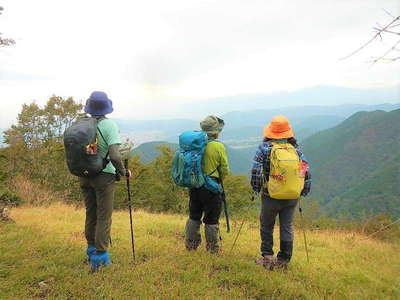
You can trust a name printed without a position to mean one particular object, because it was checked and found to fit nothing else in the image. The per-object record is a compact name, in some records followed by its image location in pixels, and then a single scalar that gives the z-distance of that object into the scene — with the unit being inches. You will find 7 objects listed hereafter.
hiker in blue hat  180.1
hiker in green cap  206.2
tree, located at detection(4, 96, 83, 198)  1050.1
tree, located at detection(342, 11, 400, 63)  85.0
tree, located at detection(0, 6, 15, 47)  302.0
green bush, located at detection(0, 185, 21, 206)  385.1
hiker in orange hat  188.9
